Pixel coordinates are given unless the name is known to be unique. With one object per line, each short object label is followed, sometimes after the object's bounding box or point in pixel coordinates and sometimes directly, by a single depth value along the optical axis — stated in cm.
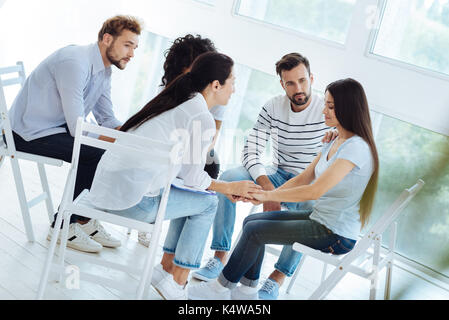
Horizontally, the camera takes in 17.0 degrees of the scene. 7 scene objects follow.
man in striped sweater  661
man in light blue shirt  655
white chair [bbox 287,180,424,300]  593
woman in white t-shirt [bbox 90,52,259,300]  604
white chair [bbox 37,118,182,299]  585
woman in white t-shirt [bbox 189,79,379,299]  613
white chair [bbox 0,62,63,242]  641
